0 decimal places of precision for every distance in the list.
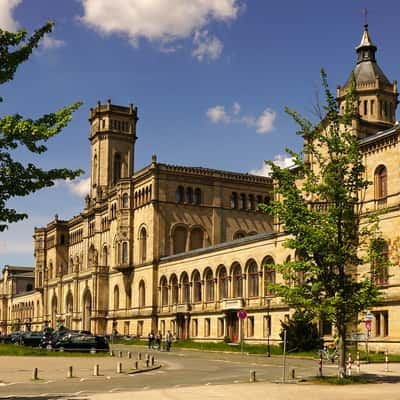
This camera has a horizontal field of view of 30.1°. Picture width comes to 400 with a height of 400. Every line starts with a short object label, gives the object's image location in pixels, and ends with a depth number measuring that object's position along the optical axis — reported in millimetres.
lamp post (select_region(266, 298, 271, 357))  62112
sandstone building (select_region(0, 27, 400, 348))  56156
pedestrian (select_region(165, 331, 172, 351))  63962
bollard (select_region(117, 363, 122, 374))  37138
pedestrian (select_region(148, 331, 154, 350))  69125
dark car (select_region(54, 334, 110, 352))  57531
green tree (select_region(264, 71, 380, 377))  31344
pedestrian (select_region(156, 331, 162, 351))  66562
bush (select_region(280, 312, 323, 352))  52406
